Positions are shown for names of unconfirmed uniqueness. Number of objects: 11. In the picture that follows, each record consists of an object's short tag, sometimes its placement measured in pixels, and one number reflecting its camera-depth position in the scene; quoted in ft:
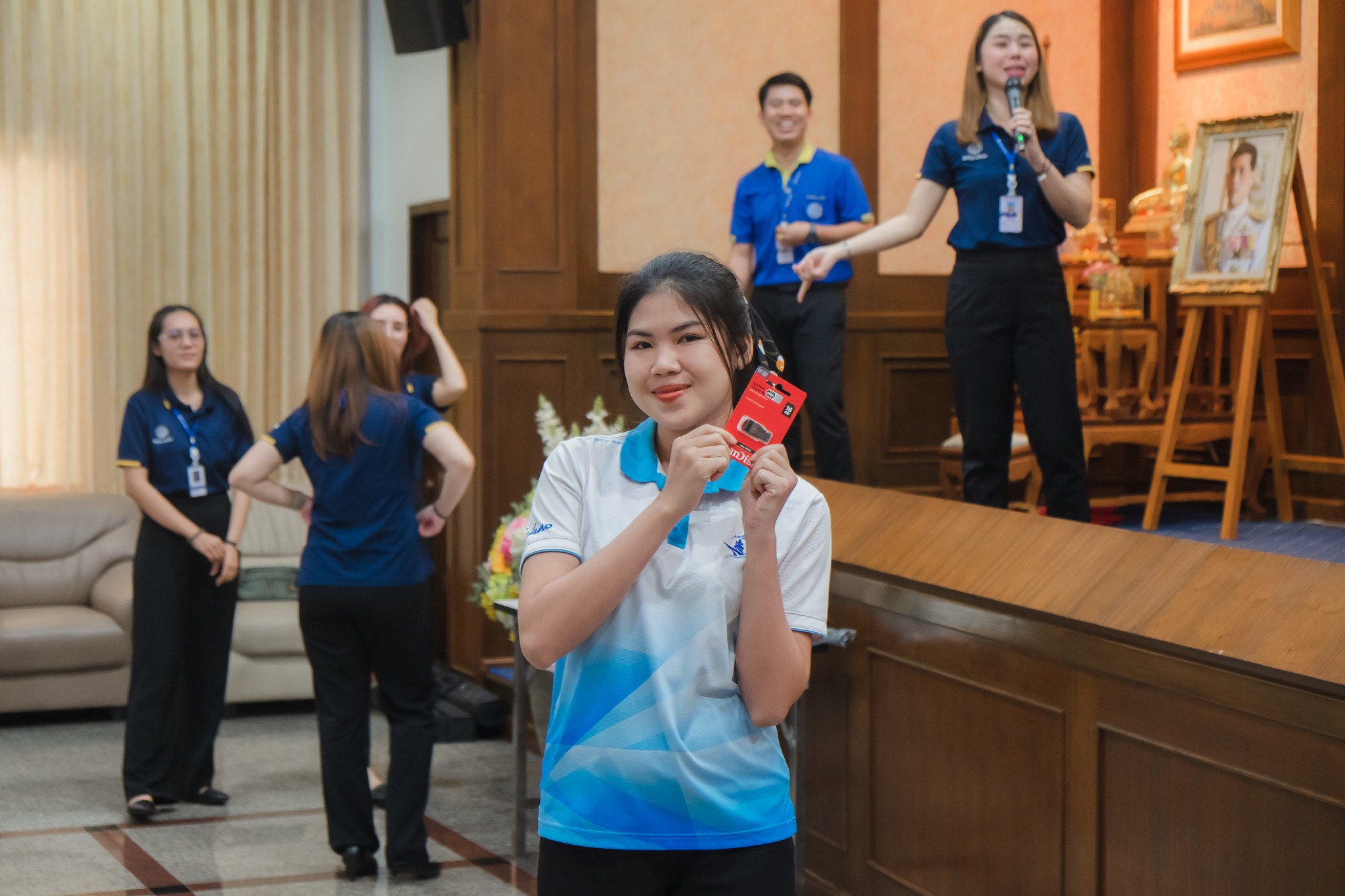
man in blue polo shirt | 16.46
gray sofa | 20.26
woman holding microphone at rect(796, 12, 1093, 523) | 13.07
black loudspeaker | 20.79
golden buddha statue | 20.21
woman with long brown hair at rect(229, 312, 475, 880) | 12.57
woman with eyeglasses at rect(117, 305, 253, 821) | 15.31
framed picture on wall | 20.67
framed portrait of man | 15.58
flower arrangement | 14.98
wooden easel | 15.11
